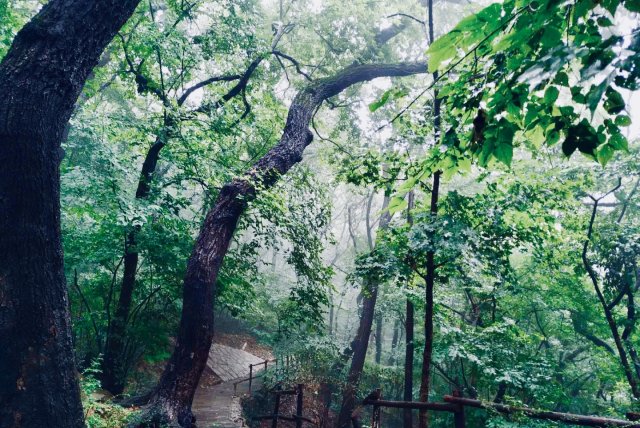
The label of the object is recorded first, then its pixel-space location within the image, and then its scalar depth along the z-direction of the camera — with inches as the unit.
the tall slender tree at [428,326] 147.6
